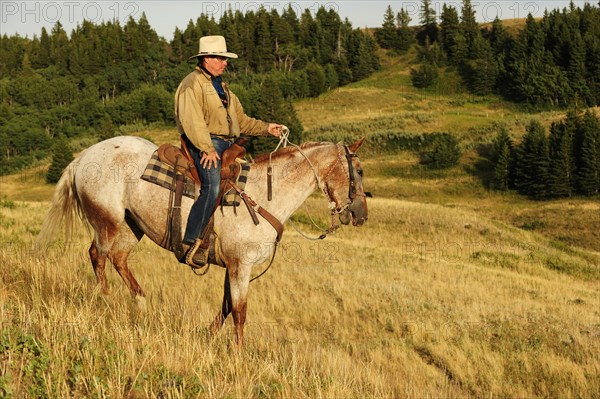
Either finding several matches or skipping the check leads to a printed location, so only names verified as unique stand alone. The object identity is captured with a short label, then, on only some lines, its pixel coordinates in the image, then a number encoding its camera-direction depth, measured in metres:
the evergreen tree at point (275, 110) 71.50
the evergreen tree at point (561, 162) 54.12
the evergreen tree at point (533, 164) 54.59
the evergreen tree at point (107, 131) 72.00
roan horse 6.44
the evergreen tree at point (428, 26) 149.25
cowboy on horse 6.21
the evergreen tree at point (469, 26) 120.47
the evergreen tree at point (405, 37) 144.62
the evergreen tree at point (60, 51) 151.00
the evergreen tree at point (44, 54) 159.38
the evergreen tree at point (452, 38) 119.00
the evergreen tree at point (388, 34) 146.88
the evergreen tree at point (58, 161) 64.75
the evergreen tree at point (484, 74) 102.62
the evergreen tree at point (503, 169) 57.91
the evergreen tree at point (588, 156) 52.94
